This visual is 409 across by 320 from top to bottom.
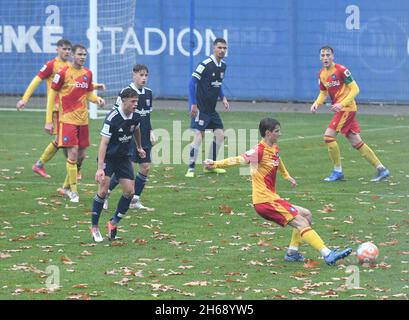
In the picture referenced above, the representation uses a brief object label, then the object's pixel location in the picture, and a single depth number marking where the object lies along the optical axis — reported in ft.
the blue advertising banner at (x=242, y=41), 98.53
